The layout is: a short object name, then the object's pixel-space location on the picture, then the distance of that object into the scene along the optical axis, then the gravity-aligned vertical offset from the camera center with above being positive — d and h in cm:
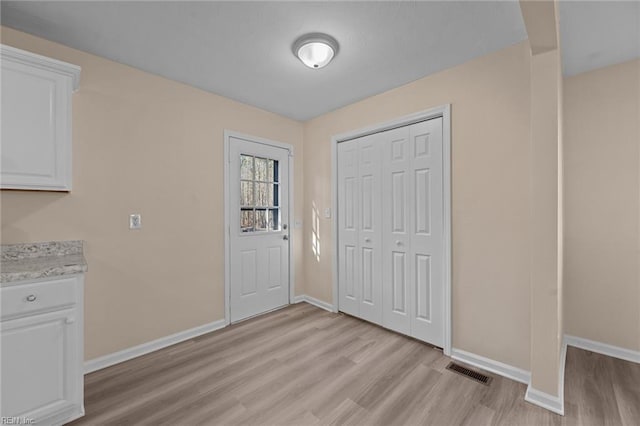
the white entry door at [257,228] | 317 -19
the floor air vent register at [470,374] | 207 -126
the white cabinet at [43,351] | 146 -78
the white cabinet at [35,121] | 167 +58
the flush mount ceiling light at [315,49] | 200 +122
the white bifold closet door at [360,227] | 302 -18
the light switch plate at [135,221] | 243 -8
